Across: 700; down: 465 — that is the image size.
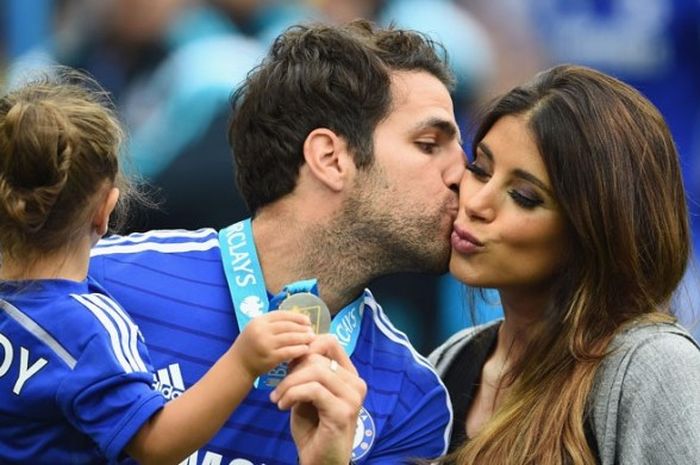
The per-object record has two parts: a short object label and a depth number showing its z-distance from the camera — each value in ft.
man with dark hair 25.39
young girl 20.56
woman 23.00
